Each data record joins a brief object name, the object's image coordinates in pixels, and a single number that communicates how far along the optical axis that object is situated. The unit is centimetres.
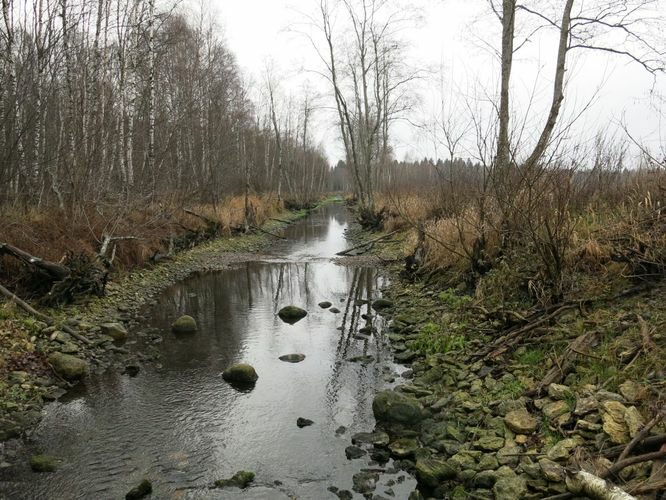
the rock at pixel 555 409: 411
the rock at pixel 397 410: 483
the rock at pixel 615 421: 347
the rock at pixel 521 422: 411
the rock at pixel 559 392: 430
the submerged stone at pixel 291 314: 904
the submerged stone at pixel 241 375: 602
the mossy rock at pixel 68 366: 580
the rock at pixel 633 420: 342
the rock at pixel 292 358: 686
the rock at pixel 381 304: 964
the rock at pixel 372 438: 455
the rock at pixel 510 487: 343
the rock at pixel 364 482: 386
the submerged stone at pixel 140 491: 369
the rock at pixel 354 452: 436
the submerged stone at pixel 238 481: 391
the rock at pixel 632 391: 375
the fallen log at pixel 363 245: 1654
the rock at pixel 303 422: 496
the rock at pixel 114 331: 734
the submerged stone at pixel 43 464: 403
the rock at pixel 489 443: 407
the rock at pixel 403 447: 433
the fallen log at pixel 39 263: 722
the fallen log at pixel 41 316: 655
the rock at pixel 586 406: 391
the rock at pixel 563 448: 358
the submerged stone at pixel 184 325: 796
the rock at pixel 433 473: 387
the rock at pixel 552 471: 337
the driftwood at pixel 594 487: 288
